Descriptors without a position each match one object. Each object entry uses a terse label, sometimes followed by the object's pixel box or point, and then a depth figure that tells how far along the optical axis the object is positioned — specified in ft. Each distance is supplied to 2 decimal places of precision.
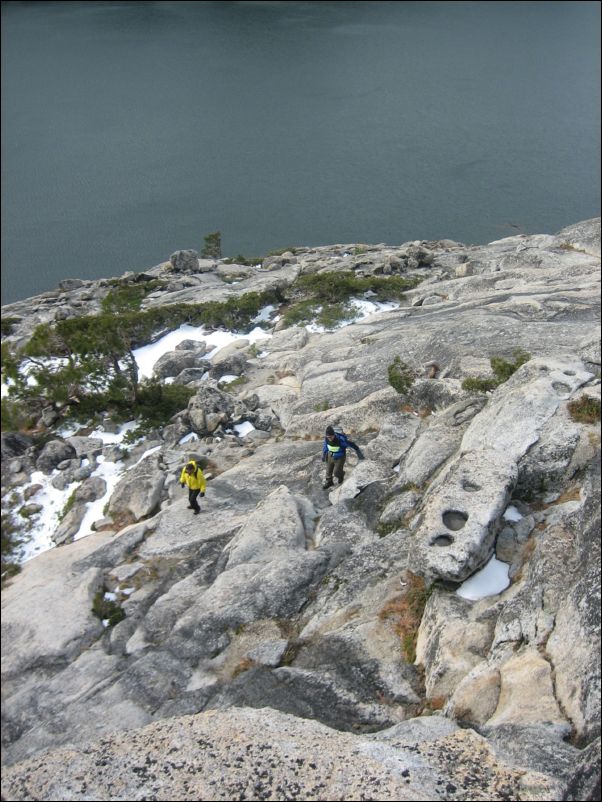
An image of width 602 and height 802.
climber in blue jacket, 55.62
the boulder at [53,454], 76.95
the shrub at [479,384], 61.67
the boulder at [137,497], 62.54
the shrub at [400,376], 68.54
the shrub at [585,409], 47.42
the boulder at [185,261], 197.47
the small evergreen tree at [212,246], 246.41
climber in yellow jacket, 56.59
